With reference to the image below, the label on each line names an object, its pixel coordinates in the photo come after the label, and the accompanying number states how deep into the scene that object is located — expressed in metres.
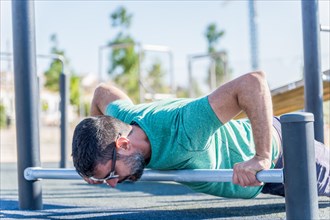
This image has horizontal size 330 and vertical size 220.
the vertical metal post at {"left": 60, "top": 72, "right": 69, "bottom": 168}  4.01
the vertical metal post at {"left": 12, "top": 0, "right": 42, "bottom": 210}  1.97
